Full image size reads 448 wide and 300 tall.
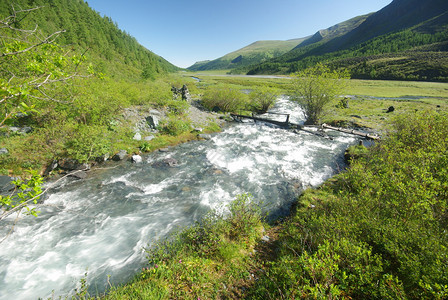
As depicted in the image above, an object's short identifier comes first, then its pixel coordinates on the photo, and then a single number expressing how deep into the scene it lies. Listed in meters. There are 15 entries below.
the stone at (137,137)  16.72
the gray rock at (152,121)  19.38
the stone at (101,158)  13.29
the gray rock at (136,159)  14.21
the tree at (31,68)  2.87
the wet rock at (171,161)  14.32
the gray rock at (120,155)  14.08
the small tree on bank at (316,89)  21.47
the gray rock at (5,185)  9.31
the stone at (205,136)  20.09
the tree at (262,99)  31.18
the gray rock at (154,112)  21.39
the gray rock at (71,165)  11.91
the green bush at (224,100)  31.12
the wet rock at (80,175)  11.50
